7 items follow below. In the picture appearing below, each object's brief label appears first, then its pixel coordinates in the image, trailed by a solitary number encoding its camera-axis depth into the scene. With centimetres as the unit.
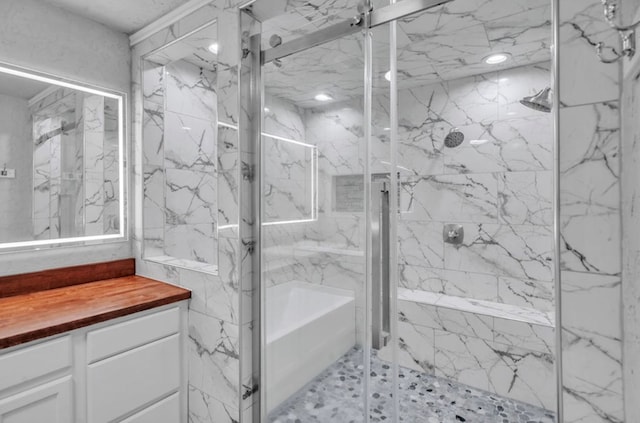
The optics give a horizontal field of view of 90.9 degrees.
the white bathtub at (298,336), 158
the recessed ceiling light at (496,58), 241
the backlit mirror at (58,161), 178
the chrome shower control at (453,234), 278
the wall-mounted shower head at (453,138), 281
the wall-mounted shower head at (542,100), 192
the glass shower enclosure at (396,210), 142
